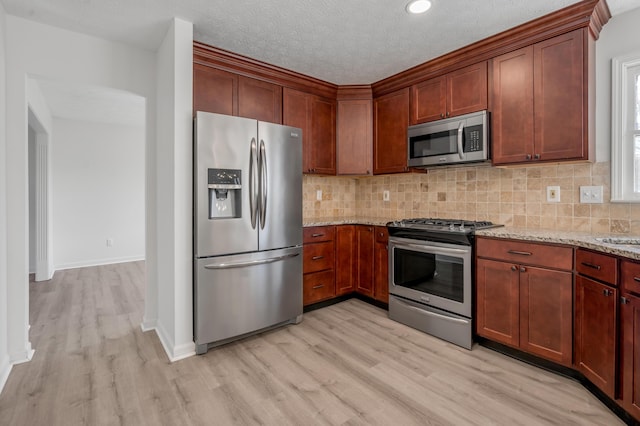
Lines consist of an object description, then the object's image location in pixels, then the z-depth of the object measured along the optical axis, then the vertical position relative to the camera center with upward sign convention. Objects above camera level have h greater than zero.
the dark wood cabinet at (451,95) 2.72 +1.06
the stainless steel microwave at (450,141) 2.68 +0.63
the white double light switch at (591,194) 2.34 +0.12
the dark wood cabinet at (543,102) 2.20 +0.81
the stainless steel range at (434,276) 2.50 -0.57
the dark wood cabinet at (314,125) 3.35 +0.94
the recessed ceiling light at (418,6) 2.12 +1.39
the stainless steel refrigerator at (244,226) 2.37 -0.12
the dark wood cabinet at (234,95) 2.71 +1.06
